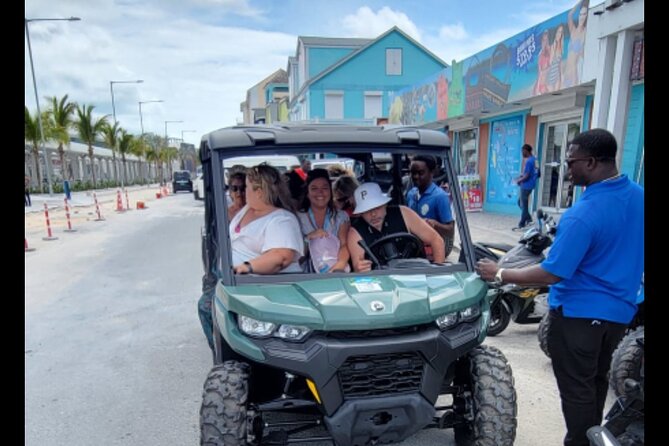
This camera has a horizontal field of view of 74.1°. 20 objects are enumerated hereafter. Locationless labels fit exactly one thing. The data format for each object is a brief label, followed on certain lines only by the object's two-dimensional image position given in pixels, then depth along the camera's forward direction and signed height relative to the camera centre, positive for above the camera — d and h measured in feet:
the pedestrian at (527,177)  34.55 -0.84
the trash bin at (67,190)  88.63 -5.60
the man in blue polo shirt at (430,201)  14.93 -1.26
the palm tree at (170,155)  261.81 +4.62
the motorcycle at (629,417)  7.82 -4.50
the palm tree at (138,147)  191.42 +6.89
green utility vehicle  7.47 -3.10
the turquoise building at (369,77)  97.91 +19.43
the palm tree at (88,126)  132.26 +11.03
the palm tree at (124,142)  168.86 +7.79
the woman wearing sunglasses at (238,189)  14.44 -0.83
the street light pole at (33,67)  73.77 +17.59
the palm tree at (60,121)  114.32 +10.69
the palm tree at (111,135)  152.35 +9.62
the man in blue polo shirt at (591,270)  7.65 -1.82
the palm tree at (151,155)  222.28 +4.06
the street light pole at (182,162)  296.10 +0.65
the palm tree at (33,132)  98.58 +6.58
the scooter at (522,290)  13.43 -4.16
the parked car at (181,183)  115.55 -5.18
